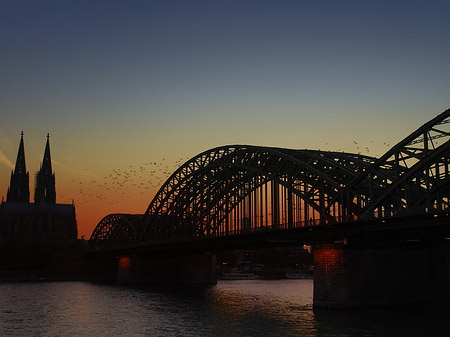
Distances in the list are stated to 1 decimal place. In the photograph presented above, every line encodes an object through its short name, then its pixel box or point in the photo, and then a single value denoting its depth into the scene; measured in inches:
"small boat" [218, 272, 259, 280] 7330.2
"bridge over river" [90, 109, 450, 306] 2217.0
